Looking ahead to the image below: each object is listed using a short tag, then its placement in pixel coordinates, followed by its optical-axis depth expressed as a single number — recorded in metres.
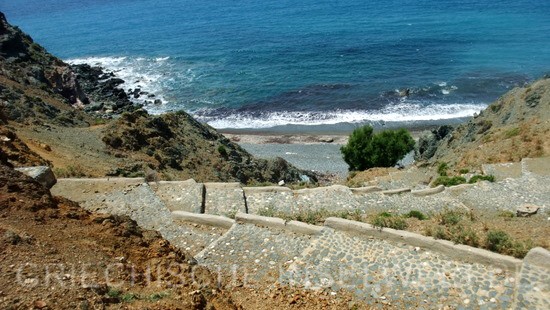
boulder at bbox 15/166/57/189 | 17.98
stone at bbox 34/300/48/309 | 7.79
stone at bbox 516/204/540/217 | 18.84
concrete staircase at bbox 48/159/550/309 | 11.73
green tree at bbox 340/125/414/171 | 40.03
